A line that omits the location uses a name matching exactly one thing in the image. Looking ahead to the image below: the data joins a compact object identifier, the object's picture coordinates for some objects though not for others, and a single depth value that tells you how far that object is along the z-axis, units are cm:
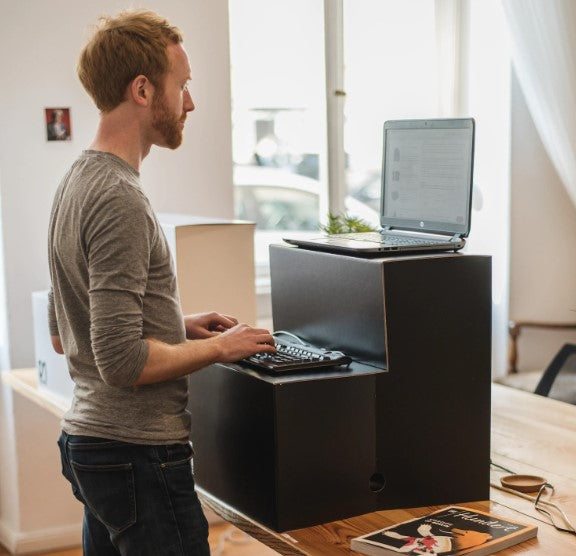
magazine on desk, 154
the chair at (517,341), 430
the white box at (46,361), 290
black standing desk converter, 167
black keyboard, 171
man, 158
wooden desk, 163
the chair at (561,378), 323
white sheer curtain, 427
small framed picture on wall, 342
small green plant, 246
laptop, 184
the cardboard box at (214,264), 266
